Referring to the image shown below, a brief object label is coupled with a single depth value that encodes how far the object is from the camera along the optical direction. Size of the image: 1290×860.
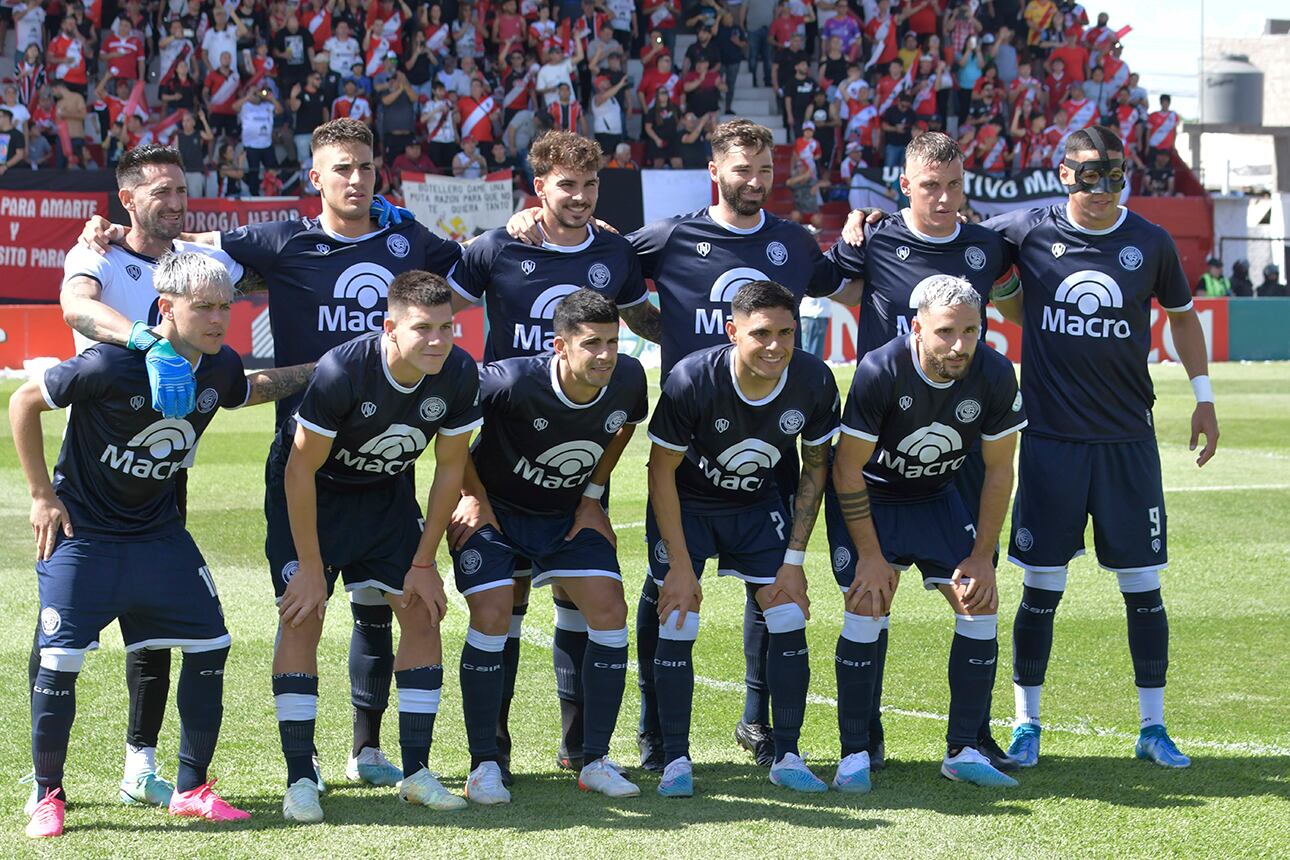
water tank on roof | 46.72
